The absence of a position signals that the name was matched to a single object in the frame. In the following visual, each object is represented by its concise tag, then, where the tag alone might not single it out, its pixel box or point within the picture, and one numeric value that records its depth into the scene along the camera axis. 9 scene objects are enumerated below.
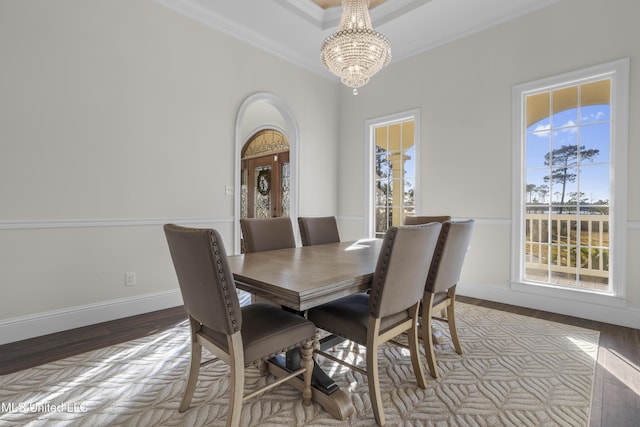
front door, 6.49
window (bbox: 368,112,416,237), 4.41
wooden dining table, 1.35
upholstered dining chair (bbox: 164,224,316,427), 1.28
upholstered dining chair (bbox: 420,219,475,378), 1.92
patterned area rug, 1.58
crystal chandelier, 2.49
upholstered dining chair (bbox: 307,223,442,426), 1.50
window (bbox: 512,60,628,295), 2.88
